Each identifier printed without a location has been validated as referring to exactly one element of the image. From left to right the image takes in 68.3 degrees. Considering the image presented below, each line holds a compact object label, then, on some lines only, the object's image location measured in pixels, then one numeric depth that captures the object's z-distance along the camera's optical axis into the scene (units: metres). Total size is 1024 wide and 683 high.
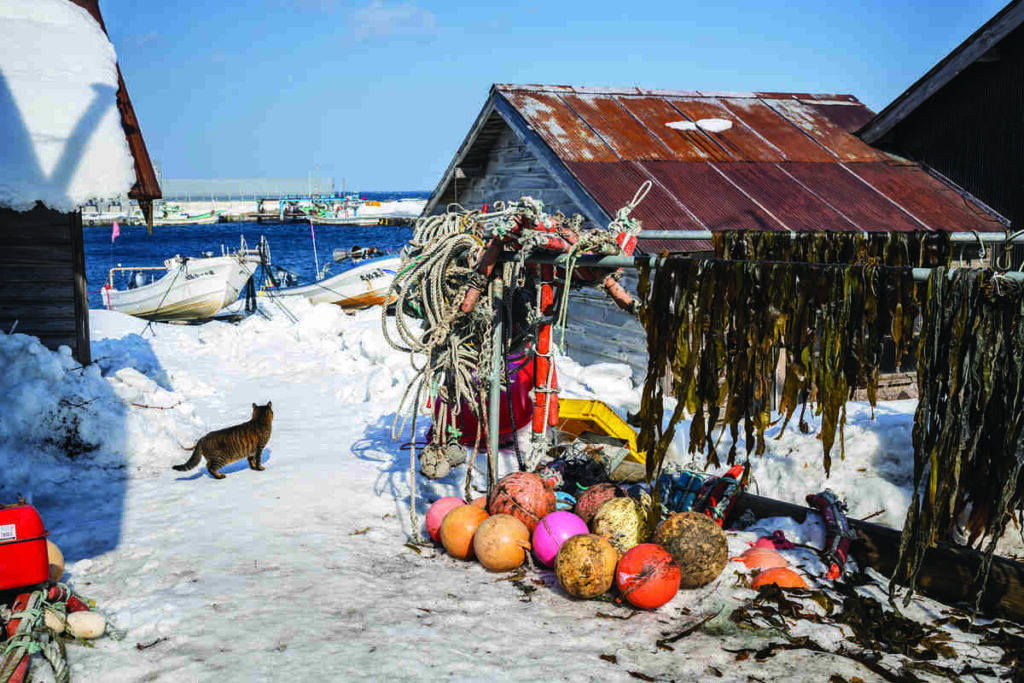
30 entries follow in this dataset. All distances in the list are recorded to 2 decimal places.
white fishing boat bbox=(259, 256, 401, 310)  25.92
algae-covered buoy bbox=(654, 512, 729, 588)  5.75
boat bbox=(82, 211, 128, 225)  105.61
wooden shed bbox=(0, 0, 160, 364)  8.88
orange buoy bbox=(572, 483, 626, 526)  6.54
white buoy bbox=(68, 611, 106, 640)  4.89
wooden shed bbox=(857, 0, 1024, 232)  12.20
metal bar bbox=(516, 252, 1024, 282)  5.88
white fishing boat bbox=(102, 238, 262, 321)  24.56
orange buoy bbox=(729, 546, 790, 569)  6.02
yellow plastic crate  9.20
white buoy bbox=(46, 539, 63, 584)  5.42
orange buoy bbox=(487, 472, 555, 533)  6.47
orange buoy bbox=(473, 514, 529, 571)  6.16
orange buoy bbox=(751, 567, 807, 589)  5.81
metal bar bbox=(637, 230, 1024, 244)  5.86
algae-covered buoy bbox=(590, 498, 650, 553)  6.00
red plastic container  4.72
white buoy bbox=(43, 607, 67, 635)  4.76
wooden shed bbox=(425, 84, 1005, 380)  11.84
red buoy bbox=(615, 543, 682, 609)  5.49
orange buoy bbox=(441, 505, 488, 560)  6.47
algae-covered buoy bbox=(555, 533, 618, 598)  5.62
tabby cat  8.66
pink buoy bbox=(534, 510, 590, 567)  6.12
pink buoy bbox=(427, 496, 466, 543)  6.88
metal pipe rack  5.82
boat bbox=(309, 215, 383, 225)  90.74
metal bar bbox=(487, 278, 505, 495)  7.17
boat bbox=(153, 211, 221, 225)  104.25
